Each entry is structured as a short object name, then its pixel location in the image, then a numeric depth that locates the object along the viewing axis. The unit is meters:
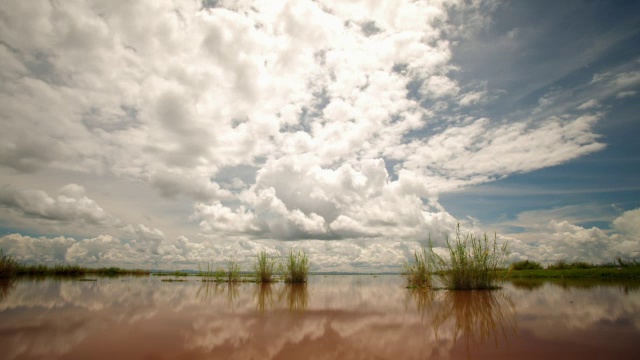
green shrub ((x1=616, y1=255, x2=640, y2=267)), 18.92
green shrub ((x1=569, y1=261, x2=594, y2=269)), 21.64
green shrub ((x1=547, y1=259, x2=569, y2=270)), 22.38
